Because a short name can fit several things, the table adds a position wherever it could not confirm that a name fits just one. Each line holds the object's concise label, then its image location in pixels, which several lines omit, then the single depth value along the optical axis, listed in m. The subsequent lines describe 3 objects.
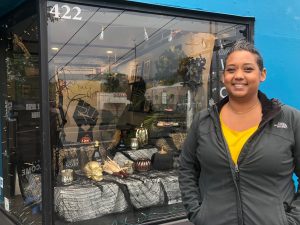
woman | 1.68
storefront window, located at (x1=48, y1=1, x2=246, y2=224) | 3.62
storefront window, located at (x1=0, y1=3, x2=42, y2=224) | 3.43
